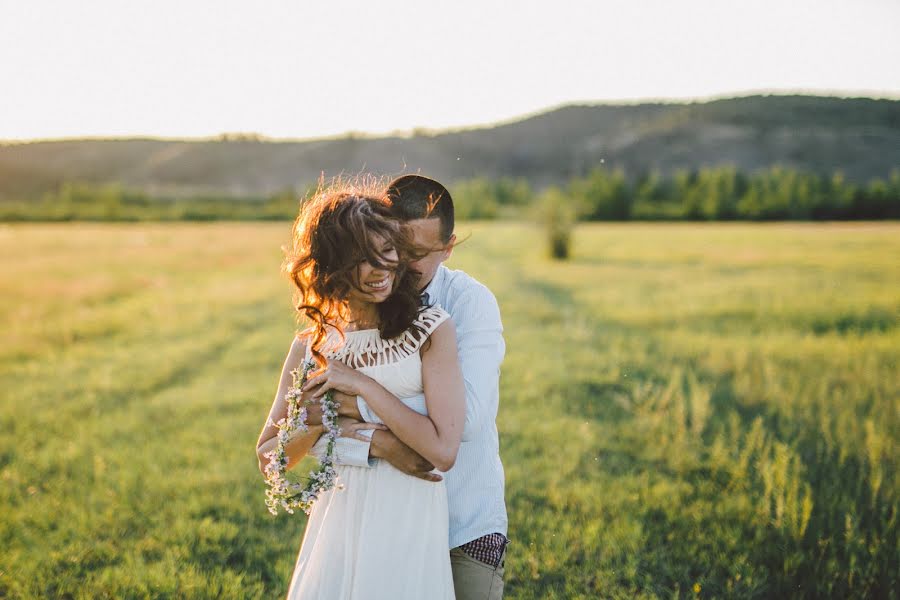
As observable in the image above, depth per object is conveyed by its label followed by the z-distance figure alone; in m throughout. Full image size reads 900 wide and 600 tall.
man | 2.63
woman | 2.29
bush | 34.62
